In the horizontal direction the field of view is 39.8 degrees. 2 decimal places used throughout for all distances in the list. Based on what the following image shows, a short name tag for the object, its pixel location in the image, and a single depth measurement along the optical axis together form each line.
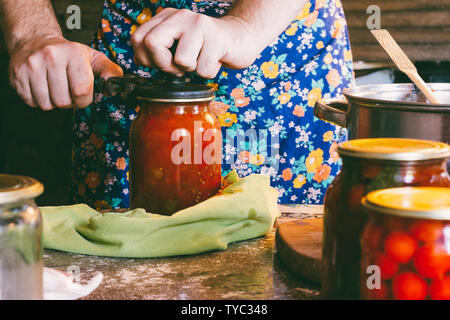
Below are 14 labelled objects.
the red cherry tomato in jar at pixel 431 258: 0.59
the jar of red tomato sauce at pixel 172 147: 1.02
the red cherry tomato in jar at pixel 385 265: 0.60
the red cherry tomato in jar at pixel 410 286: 0.60
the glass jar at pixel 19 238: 0.62
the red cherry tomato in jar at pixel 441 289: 0.61
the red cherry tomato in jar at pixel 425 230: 0.59
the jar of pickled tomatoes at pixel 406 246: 0.59
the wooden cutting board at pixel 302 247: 0.82
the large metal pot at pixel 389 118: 0.87
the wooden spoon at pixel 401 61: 1.09
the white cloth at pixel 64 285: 0.74
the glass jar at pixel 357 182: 0.66
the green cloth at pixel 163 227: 0.93
